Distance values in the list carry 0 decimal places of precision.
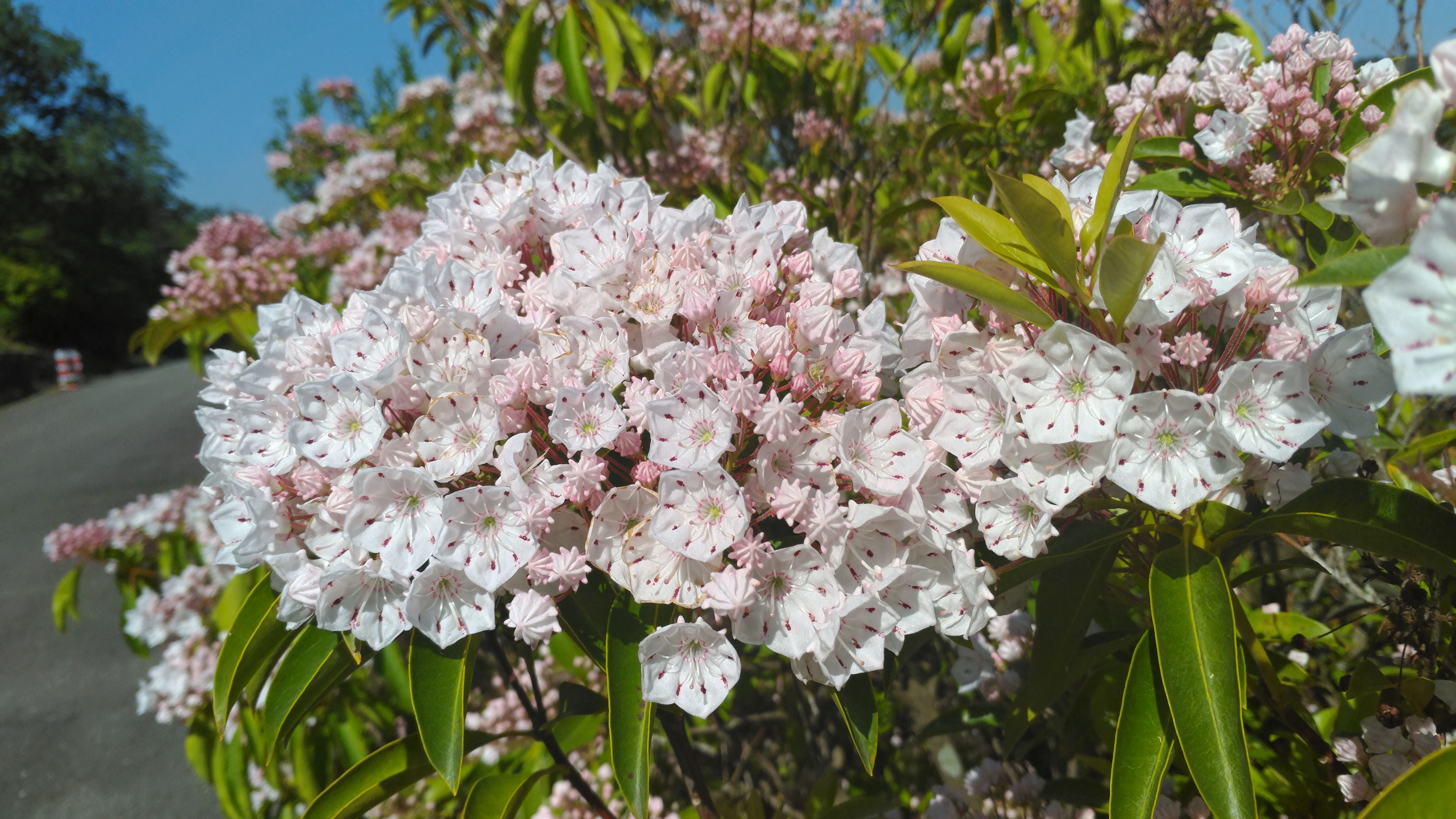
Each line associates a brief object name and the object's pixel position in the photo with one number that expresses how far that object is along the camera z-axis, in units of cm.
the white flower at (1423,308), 14
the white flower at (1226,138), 27
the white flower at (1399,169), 15
